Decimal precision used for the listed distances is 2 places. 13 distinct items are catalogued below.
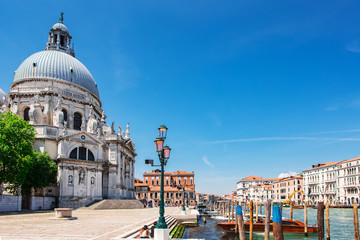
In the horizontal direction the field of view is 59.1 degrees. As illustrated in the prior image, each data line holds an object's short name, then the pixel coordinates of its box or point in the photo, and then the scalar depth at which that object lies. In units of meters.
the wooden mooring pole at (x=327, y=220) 20.33
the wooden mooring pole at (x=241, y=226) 14.73
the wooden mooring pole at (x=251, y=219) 20.15
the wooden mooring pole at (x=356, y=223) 16.72
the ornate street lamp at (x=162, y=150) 11.73
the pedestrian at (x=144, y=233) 12.91
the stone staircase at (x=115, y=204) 36.12
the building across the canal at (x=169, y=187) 80.06
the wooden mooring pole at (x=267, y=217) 14.38
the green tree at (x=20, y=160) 27.95
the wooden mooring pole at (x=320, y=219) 15.41
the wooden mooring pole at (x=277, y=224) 11.81
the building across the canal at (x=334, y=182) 71.12
